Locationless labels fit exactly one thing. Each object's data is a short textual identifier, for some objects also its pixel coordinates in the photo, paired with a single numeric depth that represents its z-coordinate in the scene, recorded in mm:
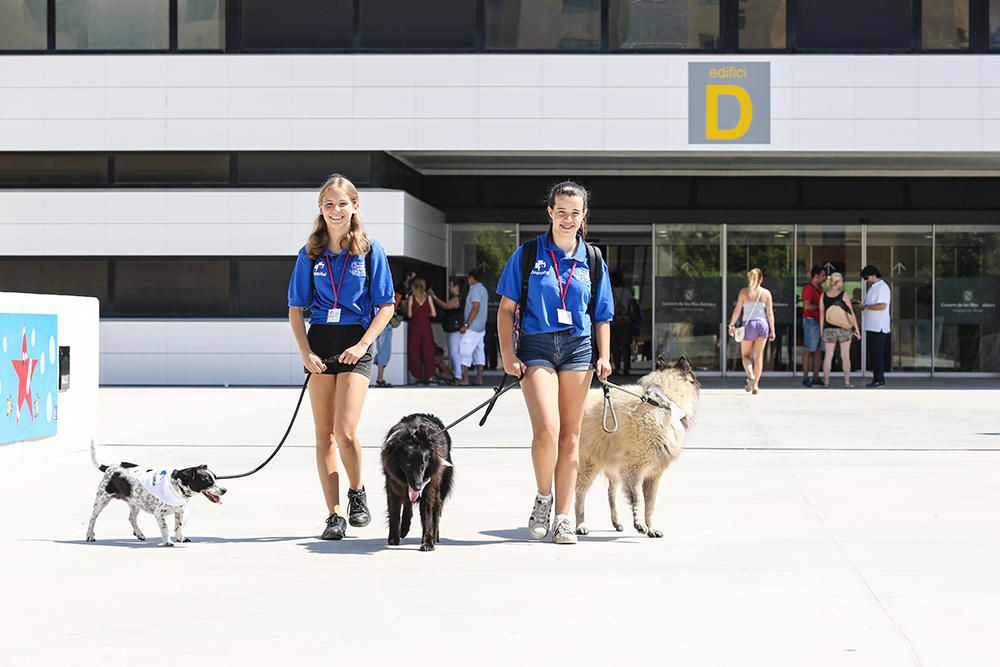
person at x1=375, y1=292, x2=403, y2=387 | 22922
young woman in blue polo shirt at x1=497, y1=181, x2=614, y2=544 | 7535
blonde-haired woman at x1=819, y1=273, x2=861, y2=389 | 22609
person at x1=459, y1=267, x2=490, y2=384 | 23172
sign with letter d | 23219
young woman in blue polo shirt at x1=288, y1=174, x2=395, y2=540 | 7711
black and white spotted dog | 7359
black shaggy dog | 7047
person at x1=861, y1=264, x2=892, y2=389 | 23234
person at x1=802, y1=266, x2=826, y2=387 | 23984
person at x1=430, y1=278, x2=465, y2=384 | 23578
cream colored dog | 7746
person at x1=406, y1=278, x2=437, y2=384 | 22906
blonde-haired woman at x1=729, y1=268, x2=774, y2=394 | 20625
